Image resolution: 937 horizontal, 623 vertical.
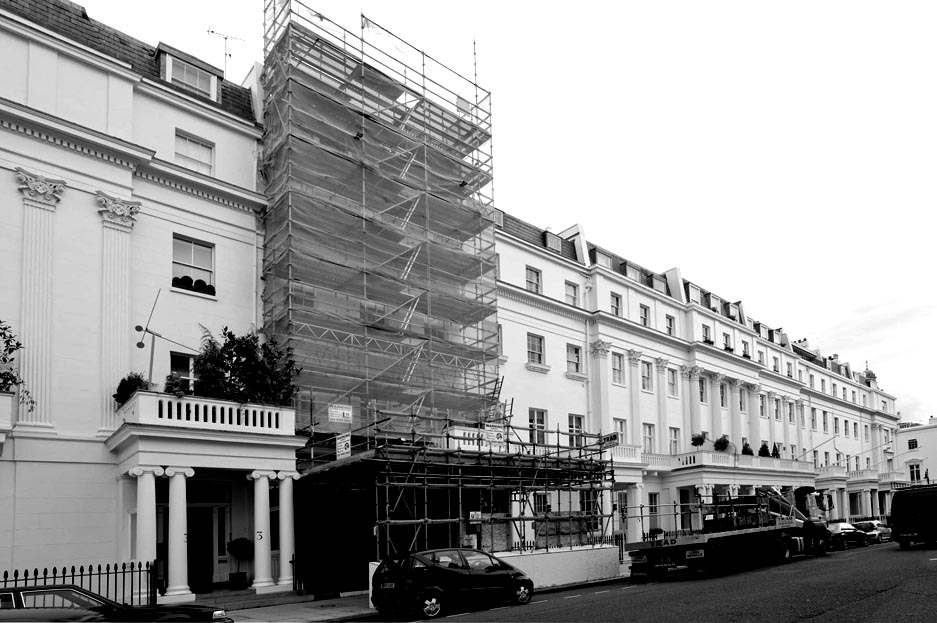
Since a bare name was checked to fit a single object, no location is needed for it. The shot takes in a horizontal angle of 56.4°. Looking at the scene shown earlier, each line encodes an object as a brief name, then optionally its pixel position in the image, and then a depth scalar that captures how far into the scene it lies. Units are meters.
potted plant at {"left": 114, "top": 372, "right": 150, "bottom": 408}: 22.75
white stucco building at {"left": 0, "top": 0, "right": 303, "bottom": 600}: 20.94
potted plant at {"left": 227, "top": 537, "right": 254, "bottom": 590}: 23.83
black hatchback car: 17.92
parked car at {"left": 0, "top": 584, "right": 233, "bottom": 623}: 11.83
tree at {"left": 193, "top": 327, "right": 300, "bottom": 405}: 22.88
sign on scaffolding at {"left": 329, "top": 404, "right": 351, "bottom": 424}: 23.94
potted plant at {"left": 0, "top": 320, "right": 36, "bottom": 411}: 20.38
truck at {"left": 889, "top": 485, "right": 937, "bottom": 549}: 30.52
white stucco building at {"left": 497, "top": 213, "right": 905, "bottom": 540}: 38.44
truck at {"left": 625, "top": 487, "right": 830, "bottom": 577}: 24.45
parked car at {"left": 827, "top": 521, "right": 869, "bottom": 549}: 37.31
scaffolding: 27.11
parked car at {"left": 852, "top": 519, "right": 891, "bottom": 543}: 42.28
